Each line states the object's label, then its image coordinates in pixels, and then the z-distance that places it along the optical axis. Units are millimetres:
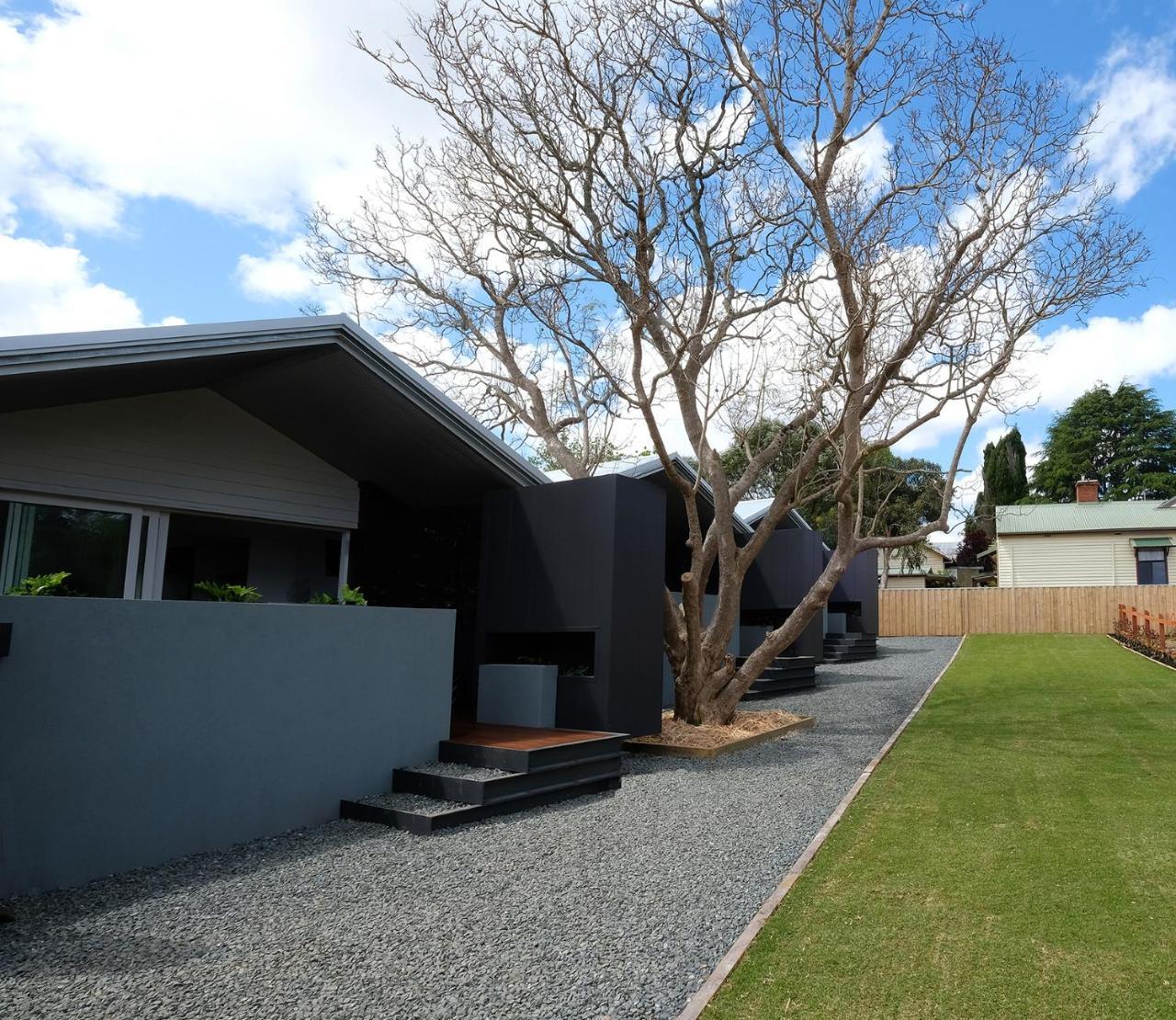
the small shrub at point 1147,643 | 17062
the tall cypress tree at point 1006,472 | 47156
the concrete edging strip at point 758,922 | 3338
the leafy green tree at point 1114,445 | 43438
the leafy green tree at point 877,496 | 29422
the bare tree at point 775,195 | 10172
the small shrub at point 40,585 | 4980
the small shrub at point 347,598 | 6902
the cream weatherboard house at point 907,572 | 42062
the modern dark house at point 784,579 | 17422
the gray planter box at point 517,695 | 8453
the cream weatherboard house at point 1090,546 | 29000
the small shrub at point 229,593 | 5941
